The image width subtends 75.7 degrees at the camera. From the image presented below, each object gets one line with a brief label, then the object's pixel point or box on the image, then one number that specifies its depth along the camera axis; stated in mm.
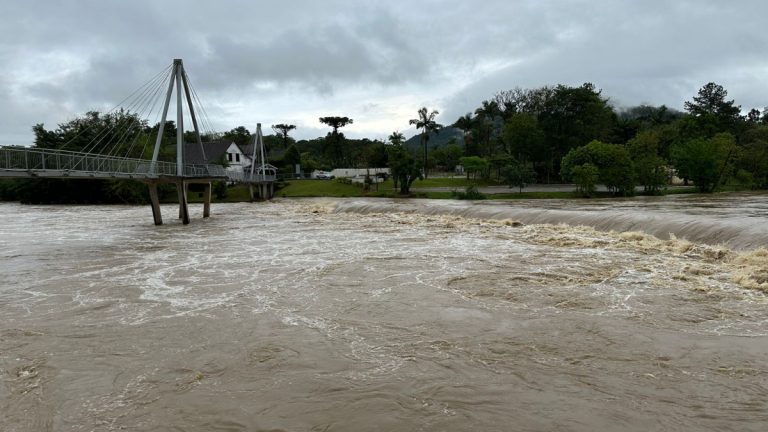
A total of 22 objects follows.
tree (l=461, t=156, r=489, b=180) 70875
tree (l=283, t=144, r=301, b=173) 91062
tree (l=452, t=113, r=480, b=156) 96125
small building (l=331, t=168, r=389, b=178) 86250
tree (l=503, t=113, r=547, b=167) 69000
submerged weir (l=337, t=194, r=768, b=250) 18844
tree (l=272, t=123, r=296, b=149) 115625
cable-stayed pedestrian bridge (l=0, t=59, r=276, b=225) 22916
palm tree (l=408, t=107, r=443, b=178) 86438
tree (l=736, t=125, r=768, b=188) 59031
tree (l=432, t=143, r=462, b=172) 102625
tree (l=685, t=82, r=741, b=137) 90481
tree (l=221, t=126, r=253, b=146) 114469
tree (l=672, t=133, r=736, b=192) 55469
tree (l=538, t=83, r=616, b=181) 69075
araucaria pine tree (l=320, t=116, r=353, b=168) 100625
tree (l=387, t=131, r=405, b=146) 63188
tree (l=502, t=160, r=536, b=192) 58719
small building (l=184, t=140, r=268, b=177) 84688
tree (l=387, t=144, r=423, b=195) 58750
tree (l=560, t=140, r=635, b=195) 52125
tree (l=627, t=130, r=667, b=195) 53594
